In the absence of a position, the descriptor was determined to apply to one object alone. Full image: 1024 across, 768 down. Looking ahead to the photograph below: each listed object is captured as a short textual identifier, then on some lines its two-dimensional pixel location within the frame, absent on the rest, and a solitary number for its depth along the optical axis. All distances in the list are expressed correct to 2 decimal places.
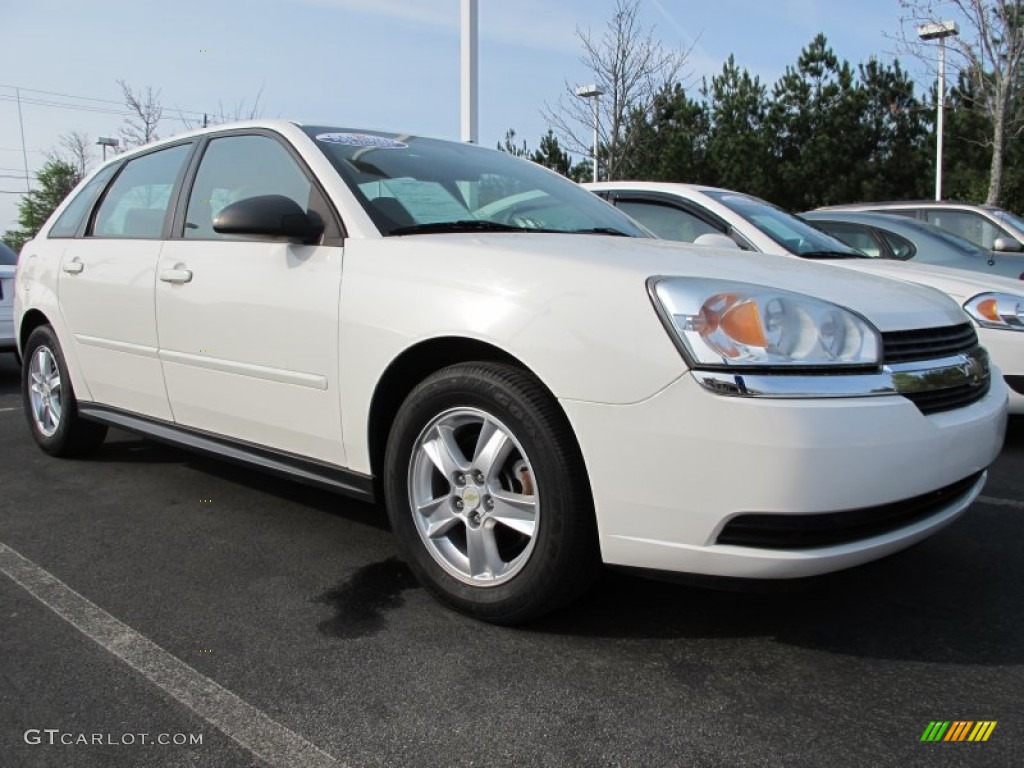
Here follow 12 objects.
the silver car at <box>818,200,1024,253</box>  7.45
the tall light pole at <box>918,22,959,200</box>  15.46
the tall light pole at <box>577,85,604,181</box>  18.62
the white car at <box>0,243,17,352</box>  7.40
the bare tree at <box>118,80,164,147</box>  25.77
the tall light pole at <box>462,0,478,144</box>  10.56
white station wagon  2.01
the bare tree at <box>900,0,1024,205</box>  14.19
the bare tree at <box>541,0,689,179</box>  18.23
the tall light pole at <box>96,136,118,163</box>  27.91
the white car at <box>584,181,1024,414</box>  4.36
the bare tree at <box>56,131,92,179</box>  33.53
